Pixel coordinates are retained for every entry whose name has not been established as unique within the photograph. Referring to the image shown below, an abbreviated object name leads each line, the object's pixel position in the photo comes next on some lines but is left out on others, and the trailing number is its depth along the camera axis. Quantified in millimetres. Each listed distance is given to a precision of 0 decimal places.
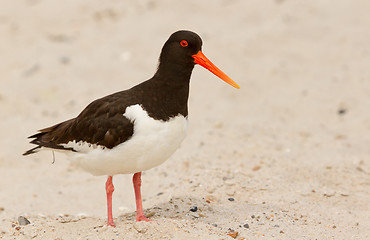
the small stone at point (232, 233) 12031
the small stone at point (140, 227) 11836
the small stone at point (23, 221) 13359
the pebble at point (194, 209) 13477
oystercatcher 11656
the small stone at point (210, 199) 14285
